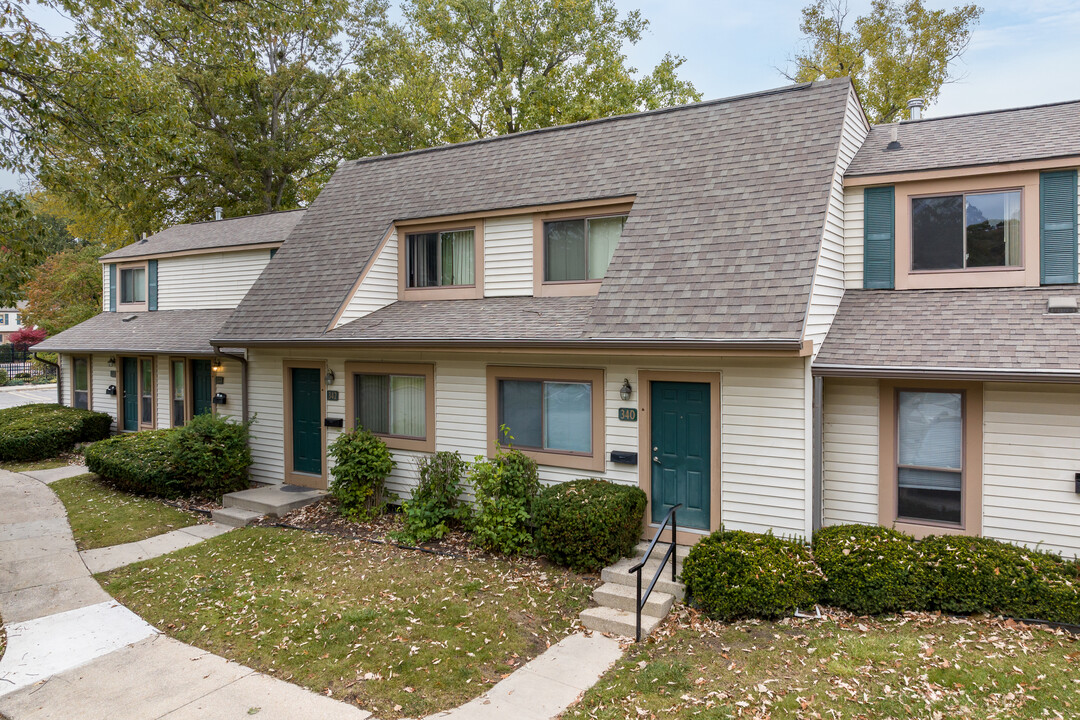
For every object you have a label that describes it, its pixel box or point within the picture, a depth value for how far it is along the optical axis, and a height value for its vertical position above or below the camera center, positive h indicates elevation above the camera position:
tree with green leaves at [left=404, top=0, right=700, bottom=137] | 23.70 +11.61
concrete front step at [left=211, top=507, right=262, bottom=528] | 10.19 -2.77
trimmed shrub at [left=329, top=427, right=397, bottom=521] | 9.98 -1.94
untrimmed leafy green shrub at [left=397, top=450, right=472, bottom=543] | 9.16 -2.34
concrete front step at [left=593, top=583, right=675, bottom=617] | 6.67 -2.76
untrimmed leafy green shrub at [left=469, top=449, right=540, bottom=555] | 8.41 -2.09
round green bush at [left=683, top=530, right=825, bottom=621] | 6.46 -2.44
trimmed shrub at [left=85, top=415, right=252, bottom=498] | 11.41 -2.10
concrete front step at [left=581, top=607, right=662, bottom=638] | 6.38 -2.85
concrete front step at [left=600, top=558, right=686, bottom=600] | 7.11 -2.70
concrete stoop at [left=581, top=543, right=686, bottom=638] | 6.46 -2.77
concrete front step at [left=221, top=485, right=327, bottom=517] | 10.53 -2.59
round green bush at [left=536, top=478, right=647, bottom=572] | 7.47 -2.14
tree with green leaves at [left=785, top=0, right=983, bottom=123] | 21.19 +10.35
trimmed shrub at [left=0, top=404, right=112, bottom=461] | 15.35 -2.02
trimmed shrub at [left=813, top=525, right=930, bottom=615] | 6.42 -2.36
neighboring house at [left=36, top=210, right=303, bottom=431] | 15.45 +0.78
